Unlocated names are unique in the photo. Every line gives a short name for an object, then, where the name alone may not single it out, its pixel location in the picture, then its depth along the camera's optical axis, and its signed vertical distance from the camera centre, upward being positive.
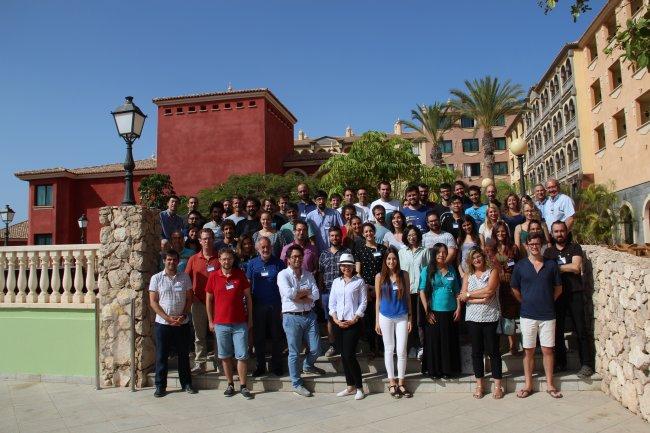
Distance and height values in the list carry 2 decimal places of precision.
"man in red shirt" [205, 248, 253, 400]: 6.13 -0.79
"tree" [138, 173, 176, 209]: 28.27 +3.75
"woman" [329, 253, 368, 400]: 5.93 -0.81
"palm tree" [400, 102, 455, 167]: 35.91 +9.10
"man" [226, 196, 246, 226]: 8.30 +0.71
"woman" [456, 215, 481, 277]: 6.52 +0.08
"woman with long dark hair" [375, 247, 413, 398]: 5.88 -0.83
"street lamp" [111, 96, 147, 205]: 7.50 +1.98
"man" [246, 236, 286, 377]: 6.55 -0.73
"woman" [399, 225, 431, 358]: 6.32 -0.30
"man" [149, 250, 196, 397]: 6.40 -0.85
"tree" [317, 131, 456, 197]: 20.50 +3.38
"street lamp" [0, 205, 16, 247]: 20.60 +1.96
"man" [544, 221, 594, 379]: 5.86 -0.67
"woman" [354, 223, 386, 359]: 6.50 -0.21
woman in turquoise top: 6.05 -0.87
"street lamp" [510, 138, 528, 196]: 12.52 +2.35
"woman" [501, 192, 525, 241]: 7.30 +0.42
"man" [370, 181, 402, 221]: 8.09 +0.76
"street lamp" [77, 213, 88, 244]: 21.86 +1.63
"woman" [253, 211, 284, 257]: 7.19 +0.26
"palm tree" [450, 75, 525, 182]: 33.06 +9.52
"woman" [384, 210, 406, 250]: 6.93 +0.20
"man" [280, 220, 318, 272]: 6.77 +0.02
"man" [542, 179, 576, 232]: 7.42 +0.51
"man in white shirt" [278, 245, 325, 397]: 6.12 -0.75
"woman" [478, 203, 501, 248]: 6.85 +0.33
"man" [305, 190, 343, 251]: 7.73 +0.47
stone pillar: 7.03 -0.49
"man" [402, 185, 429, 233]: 7.65 +0.58
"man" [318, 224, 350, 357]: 6.57 -0.22
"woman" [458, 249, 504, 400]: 5.72 -0.87
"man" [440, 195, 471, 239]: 7.15 +0.39
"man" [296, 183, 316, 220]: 8.45 +0.81
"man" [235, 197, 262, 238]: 7.96 +0.51
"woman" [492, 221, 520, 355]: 6.18 -0.45
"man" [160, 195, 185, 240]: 7.72 +0.54
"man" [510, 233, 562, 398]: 5.57 -0.75
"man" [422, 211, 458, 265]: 6.61 +0.13
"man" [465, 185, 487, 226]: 7.71 +0.56
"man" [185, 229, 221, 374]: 6.72 -0.38
